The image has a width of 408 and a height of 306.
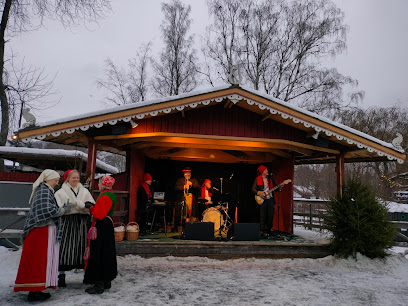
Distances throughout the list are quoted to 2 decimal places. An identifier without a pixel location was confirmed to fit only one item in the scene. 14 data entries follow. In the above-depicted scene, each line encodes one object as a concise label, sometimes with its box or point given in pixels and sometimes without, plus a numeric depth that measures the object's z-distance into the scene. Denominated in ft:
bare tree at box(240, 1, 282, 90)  65.77
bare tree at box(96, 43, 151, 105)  83.25
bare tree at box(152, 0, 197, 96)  73.67
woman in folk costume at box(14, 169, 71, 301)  14.11
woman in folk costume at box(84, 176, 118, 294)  15.87
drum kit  27.89
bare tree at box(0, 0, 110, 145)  45.65
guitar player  30.17
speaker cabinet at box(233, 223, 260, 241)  26.18
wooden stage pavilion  24.17
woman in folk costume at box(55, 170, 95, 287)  16.22
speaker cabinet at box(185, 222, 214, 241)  25.62
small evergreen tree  23.67
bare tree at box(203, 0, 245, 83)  67.15
